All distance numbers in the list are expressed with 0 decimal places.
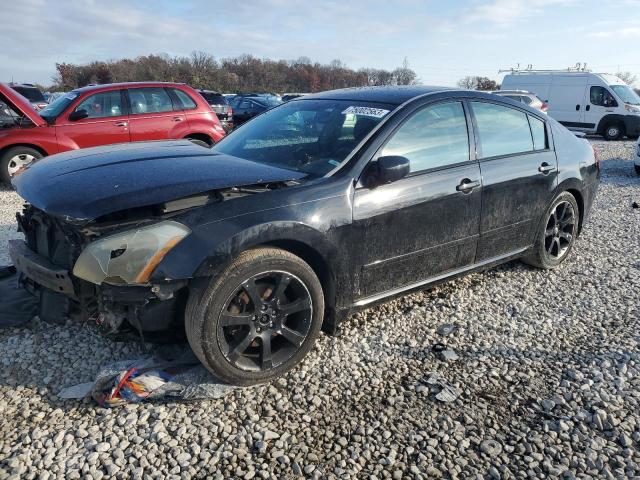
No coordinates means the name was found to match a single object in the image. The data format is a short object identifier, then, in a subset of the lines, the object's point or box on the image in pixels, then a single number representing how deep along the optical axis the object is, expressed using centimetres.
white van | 1856
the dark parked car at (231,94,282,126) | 1941
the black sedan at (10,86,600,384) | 261
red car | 812
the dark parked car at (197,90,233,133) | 1341
